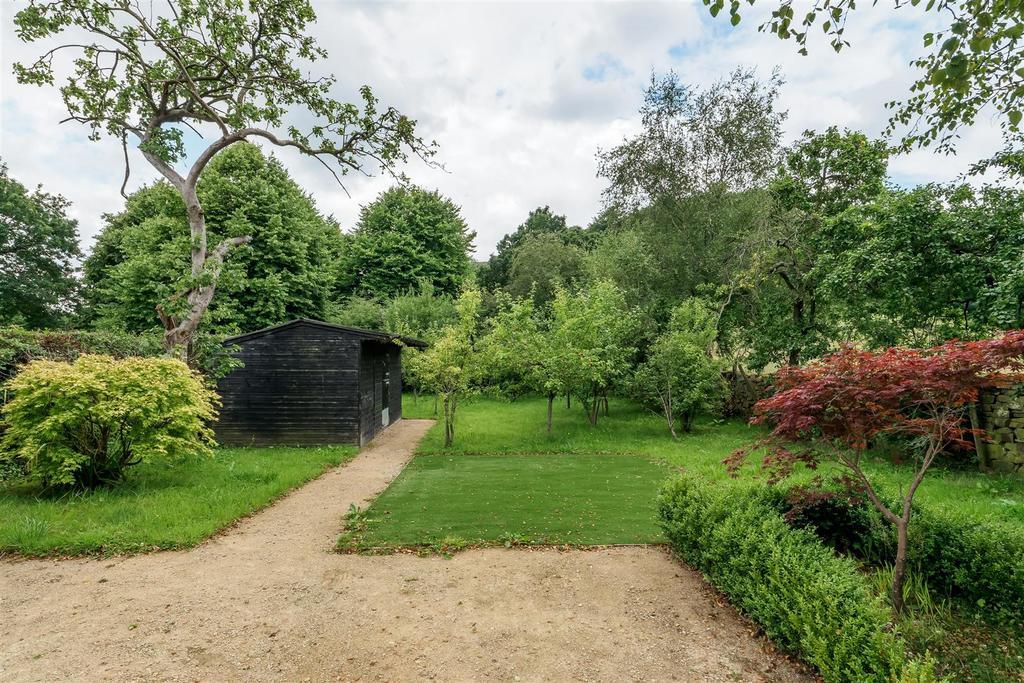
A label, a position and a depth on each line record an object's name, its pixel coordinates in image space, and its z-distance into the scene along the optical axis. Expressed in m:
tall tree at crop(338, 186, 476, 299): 29.52
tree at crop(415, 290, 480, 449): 11.95
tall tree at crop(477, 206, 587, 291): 36.31
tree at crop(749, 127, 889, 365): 13.41
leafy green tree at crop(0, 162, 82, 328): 22.41
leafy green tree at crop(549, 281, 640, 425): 13.17
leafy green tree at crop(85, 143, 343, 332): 18.95
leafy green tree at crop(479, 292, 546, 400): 12.70
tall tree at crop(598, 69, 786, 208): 16.34
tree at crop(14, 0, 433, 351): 10.54
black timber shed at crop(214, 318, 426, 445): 12.55
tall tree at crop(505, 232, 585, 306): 27.59
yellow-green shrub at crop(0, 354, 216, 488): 6.96
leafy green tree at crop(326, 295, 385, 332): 24.69
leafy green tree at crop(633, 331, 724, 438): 13.68
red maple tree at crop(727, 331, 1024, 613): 3.68
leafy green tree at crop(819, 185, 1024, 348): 8.77
